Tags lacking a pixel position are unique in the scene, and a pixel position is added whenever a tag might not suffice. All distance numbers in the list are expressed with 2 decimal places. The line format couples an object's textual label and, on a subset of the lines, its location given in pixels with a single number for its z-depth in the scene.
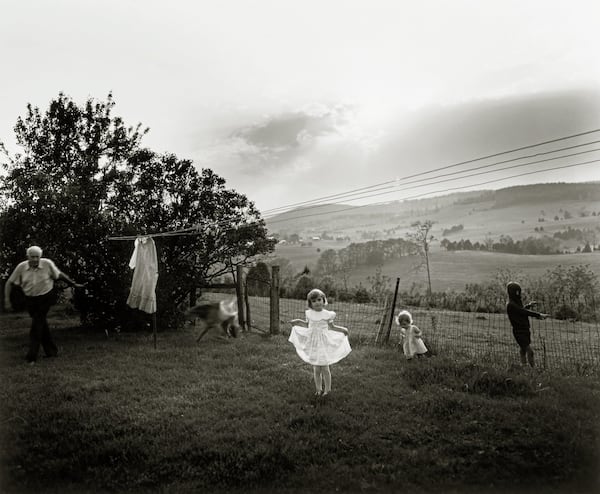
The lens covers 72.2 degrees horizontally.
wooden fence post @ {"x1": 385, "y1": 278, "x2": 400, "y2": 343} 10.71
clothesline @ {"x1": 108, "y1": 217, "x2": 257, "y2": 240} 12.89
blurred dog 10.88
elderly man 8.29
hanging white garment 10.39
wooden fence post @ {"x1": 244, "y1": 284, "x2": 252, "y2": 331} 12.67
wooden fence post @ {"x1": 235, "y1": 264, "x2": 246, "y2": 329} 12.64
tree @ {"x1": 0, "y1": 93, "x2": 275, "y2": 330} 11.40
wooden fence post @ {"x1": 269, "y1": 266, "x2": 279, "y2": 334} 12.08
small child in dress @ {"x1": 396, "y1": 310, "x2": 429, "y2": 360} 8.75
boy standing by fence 8.35
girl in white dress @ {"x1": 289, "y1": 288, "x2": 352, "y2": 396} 6.83
